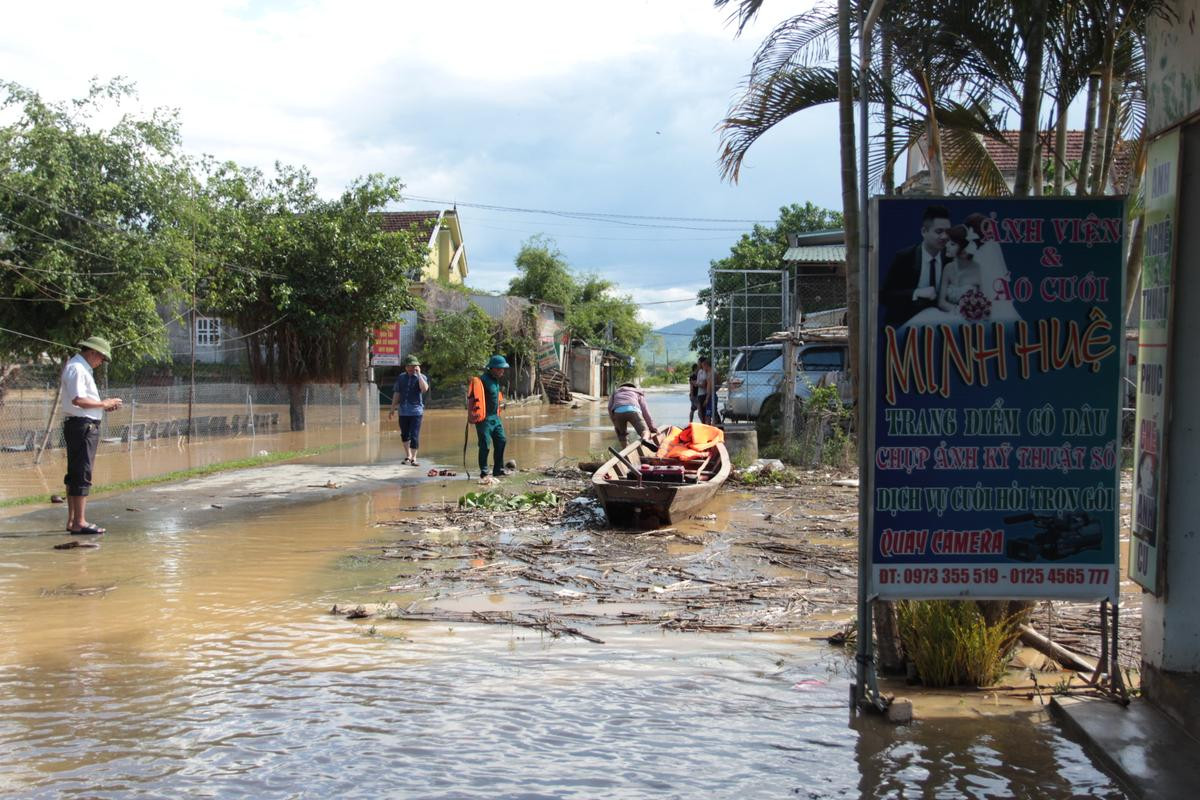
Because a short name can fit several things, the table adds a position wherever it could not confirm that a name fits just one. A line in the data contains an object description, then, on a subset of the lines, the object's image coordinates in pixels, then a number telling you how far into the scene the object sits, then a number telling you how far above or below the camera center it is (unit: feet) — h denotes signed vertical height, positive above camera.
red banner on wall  113.09 +5.46
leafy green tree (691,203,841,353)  127.65 +20.99
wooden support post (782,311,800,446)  57.77 +0.56
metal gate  67.28 +7.31
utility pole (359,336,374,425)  89.86 +0.85
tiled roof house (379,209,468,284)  144.77 +25.53
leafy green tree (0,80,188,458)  51.06 +8.90
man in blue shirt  57.77 -0.45
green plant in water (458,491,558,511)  41.01 -4.46
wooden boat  35.88 -3.63
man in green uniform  49.26 -0.86
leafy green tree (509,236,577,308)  172.35 +21.45
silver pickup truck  66.54 +1.75
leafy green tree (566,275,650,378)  168.35 +13.89
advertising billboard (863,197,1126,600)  16.14 +0.73
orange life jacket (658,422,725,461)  44.96 -2.04
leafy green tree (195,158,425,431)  80.60 +11.17
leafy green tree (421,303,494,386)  117.60 +6.46
